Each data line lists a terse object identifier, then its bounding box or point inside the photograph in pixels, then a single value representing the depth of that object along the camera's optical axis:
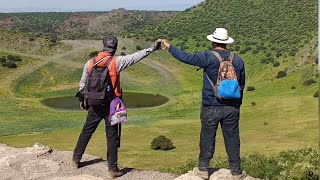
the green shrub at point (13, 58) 86.94
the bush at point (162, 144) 34.81
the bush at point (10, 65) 83.00
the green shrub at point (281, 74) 76.62
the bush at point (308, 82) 63.75
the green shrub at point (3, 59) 84.56
